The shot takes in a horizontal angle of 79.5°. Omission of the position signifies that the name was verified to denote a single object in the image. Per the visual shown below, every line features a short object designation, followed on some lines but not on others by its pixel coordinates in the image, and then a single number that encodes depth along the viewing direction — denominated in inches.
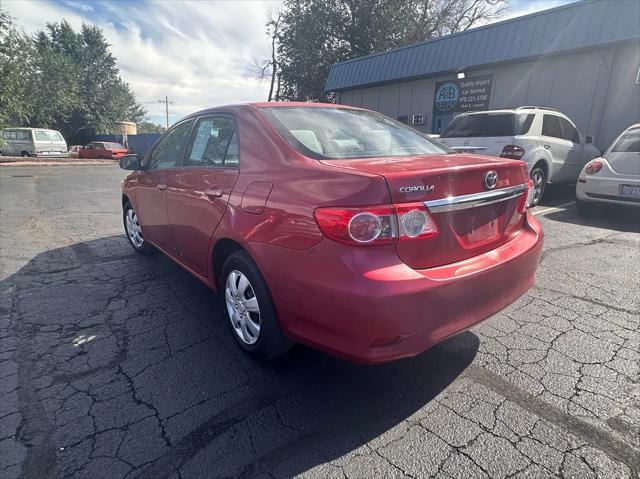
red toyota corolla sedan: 70.2
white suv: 263.3
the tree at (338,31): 920.3
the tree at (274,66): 1110.6
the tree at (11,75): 710.5
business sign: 492.7
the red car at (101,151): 1077.8
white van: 893.2
